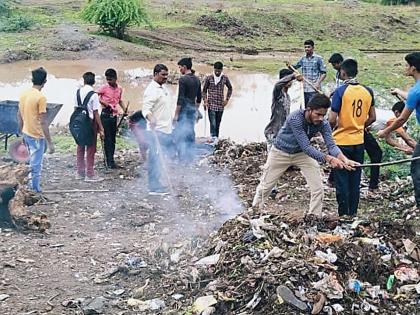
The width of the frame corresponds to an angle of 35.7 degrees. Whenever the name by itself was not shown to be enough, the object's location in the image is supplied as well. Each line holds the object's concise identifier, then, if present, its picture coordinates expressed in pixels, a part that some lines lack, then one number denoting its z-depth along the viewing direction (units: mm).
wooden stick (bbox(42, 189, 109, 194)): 9086
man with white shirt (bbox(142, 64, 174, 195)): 8852
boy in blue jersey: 6805
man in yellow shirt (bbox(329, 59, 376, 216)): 7309
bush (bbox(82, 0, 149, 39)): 25750
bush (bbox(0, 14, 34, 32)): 26562
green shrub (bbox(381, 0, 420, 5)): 43500
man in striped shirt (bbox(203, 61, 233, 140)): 11336
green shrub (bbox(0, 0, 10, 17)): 28309
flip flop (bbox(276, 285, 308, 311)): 5027
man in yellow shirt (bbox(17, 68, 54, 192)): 8414
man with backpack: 9273
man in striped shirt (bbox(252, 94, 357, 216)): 6605
